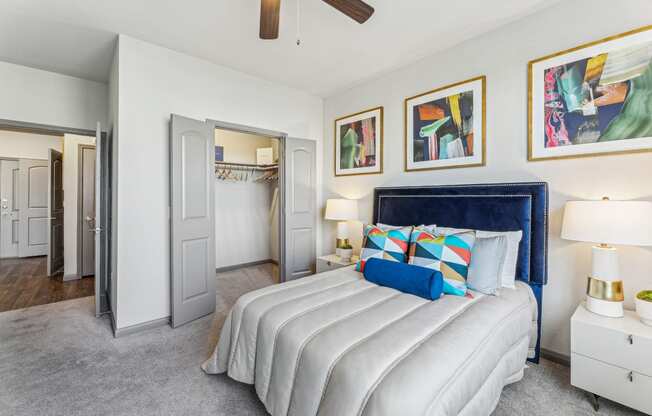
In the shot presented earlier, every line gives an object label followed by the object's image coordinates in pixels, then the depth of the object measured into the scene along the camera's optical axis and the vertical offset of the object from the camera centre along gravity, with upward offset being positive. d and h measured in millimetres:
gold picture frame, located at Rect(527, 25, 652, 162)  1915 +987
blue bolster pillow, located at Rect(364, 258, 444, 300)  1868 -479
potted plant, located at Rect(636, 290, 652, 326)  1649 -569
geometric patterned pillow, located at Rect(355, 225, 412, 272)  2402 -319
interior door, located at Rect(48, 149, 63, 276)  4465 -44
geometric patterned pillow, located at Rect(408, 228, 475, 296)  1999 -350
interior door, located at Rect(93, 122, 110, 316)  2896 -261
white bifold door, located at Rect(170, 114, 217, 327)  2828 -115
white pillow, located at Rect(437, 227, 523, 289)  2137 -365
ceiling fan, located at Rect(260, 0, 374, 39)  1795 +1257
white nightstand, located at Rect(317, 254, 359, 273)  3409 -650
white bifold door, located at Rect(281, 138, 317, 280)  3863 +12
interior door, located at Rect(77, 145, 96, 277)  4352 +111
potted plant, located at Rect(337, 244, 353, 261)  3535 -538
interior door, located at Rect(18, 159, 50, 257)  5742 +50
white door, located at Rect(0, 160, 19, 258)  5691 +10
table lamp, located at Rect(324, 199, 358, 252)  3570 -65
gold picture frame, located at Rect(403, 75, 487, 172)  2604 +878
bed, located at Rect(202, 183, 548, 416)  1126 -632
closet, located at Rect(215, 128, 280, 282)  4859 +109
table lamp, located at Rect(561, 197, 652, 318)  1627 -154
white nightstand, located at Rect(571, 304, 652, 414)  1573 -861
